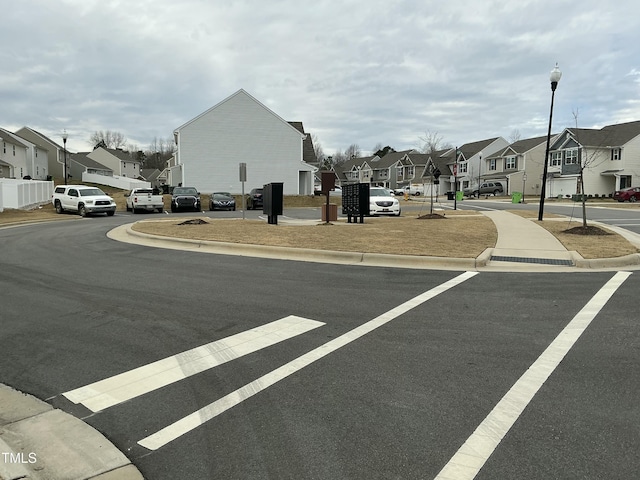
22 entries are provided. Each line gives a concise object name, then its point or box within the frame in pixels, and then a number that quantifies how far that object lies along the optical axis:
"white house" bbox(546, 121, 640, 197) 51.34
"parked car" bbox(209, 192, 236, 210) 33.62
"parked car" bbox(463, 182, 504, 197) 62.41
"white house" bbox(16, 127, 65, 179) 66.38
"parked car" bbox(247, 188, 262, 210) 33.50
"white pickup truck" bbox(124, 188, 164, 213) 30.69
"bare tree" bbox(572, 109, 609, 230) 51.95
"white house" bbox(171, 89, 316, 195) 41.59
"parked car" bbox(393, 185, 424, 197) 69.41
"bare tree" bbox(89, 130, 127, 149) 123.00
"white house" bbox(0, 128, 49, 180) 49.21
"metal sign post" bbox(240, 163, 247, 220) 19.36
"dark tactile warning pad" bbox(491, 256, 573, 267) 9.97
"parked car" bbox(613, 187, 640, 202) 41.94
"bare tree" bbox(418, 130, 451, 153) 69.72
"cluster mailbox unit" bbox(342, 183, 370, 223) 18.20
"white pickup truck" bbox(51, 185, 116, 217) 27.34
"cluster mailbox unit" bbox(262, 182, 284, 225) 17.34
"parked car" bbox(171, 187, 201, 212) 31.58
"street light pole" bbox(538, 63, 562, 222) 17.08
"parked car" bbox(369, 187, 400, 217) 23.30
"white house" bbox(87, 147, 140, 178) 88.25
